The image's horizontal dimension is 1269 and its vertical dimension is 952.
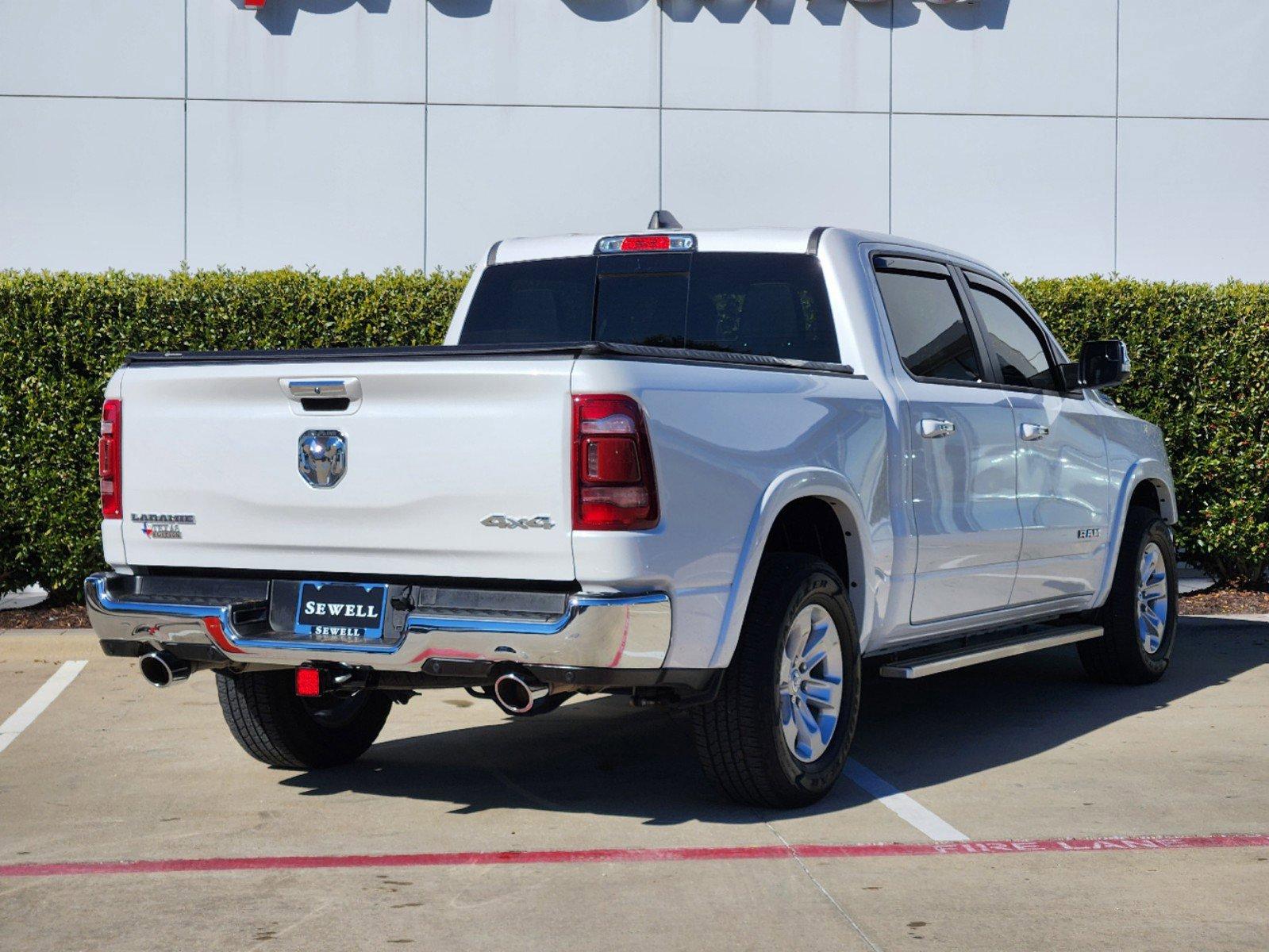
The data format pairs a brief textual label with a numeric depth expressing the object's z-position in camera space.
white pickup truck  4.62
